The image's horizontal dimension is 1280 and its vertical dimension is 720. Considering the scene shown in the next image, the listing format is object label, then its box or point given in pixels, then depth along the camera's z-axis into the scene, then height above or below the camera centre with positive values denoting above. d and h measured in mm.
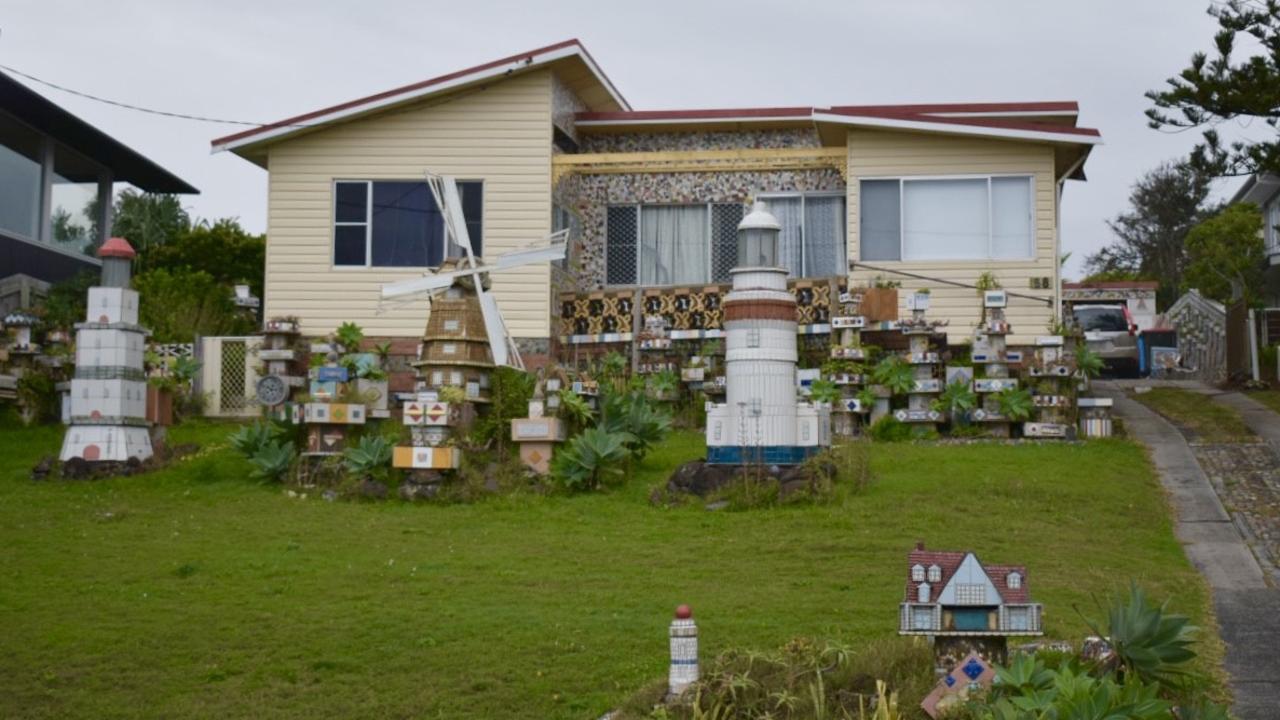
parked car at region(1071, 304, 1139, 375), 38469 +2845
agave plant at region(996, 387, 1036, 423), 24297 +757
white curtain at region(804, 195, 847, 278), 29375 +3837
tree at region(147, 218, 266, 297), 40906 +4886
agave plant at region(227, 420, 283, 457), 22625 +183
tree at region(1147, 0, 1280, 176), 26984 +5880
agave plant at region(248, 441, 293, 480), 22172 -136
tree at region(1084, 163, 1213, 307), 70188 +10029
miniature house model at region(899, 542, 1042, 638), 10609 -933
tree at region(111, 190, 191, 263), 46844 +6709
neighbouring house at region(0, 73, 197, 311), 33438 +5783
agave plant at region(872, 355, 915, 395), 25016 +1203
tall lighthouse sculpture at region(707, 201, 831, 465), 20578 +891
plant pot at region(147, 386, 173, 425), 24062 +642
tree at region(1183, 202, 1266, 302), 49094 +6114
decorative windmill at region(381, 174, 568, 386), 23156 +1962
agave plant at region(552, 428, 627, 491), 21094 -93
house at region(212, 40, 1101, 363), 27750 +4468
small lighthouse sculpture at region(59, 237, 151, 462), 23188 +1006
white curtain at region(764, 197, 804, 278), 29562 +3968
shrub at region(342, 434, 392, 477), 21641 -73
